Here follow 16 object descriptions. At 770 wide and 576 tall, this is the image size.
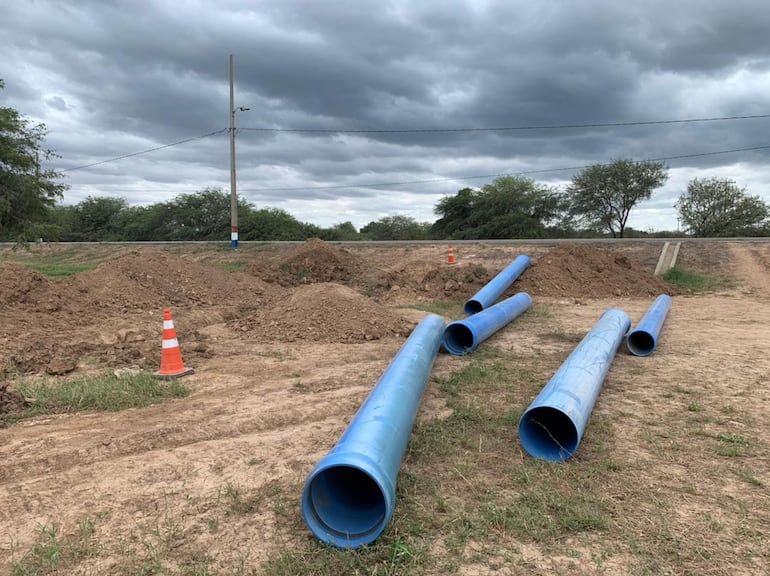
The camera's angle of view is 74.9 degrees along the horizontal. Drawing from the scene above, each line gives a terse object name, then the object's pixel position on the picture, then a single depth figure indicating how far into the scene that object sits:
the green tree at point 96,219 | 49.94
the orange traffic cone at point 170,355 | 6.06
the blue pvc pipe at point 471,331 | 7.23
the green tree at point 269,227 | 40.34
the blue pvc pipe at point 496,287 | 10.67
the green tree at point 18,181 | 13.22
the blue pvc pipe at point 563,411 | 3.84
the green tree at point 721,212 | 33.22
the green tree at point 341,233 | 44.72
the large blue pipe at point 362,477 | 2.78
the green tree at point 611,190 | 40.44
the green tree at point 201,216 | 42.78
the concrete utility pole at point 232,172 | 22.66
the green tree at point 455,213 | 43.44
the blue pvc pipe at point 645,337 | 6.97
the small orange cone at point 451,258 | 16.39
